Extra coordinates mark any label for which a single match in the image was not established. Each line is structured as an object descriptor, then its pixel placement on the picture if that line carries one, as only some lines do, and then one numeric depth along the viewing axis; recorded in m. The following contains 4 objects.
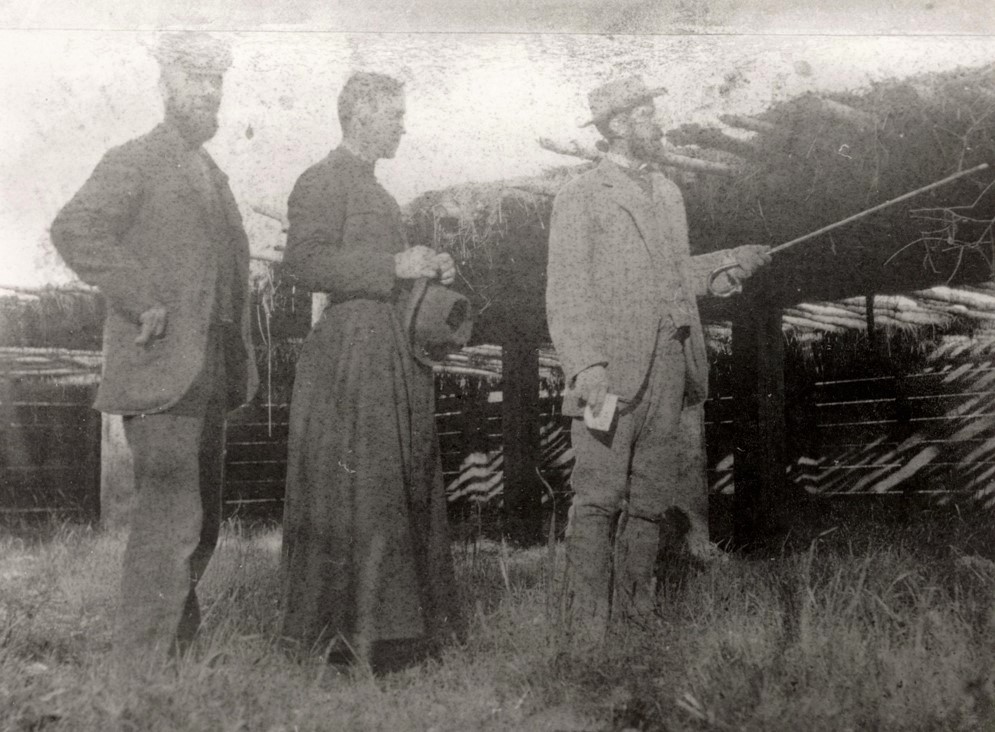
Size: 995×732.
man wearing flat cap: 2.89
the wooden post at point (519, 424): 5.28
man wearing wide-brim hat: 3.19
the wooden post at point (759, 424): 4.47
